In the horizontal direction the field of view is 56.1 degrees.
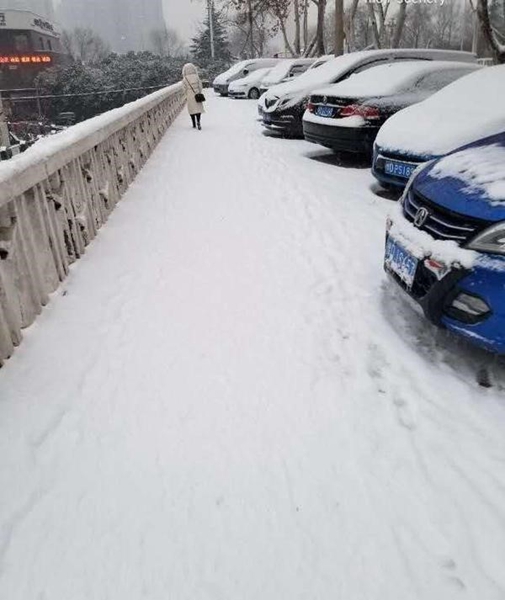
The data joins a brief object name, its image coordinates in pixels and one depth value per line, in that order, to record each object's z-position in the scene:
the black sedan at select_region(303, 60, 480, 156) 6.56
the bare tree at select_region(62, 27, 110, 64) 83.88
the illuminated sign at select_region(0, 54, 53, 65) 42.81
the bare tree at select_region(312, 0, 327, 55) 22.80
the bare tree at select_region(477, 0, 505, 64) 10.85
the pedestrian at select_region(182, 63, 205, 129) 11.13
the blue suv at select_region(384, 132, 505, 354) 2.27
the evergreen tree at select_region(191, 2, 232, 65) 50.91
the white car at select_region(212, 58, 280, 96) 24.69
